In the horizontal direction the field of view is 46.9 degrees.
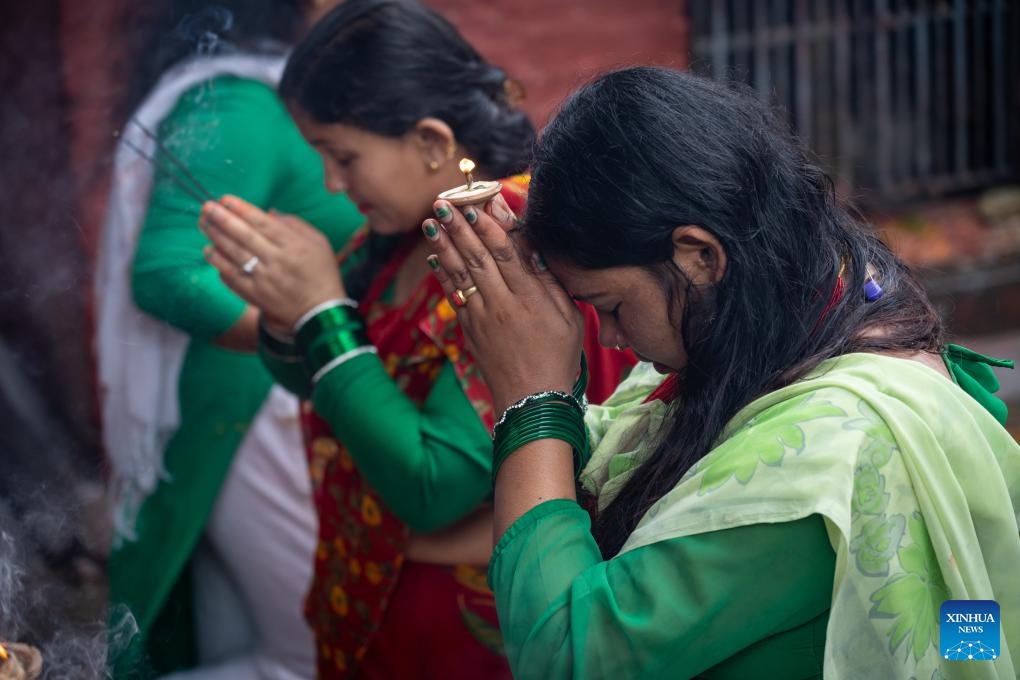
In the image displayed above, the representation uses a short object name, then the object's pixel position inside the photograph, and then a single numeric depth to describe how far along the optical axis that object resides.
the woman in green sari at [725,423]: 1.48
